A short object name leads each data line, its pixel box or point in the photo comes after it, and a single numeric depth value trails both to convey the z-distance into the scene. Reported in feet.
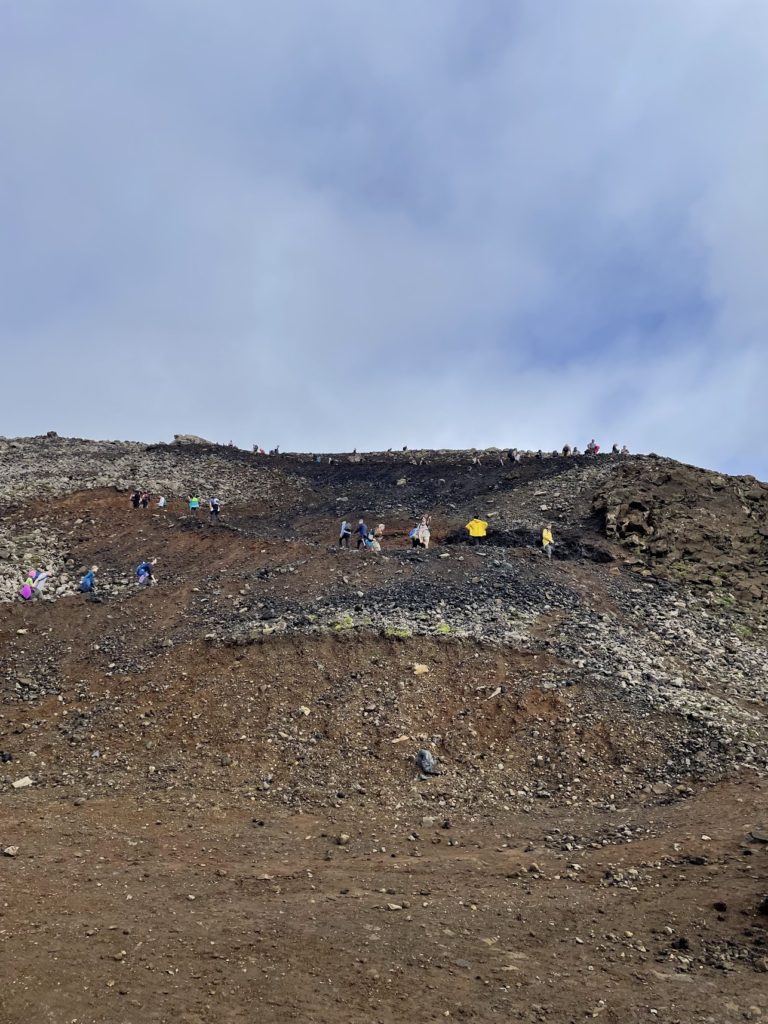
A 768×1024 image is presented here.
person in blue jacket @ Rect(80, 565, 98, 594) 71.72
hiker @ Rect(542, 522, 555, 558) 75.96
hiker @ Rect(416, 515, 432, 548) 79.41
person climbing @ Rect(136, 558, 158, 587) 73.10
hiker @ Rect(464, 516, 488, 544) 80.59
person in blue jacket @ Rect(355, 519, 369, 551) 80.28
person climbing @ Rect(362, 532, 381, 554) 79.20
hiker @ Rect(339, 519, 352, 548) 82.07
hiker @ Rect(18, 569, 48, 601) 70.64
